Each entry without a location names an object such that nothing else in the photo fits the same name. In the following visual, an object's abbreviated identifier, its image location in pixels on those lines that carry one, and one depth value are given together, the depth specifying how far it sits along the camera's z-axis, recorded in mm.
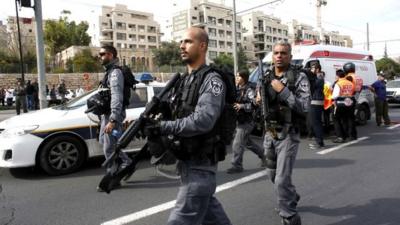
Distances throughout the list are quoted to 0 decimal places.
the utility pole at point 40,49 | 10023
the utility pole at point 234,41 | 24109
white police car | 5738
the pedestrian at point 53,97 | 23962
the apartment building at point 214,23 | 97438
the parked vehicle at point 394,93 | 17172
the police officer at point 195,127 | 2426
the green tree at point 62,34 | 63094
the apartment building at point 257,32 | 108625
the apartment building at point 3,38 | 55469
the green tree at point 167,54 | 73688
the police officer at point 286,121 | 3623
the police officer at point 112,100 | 4809
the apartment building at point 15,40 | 56188
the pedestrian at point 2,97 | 27656
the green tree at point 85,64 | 44184
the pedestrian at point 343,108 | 8594
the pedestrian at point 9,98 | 27445
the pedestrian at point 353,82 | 8820
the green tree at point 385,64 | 69231
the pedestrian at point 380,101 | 11305
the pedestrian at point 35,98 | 20606
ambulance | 10305
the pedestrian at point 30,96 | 20094
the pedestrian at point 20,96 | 18719
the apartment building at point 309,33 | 118056
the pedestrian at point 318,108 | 8159
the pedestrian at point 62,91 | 25625
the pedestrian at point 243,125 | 6023
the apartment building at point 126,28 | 99000
